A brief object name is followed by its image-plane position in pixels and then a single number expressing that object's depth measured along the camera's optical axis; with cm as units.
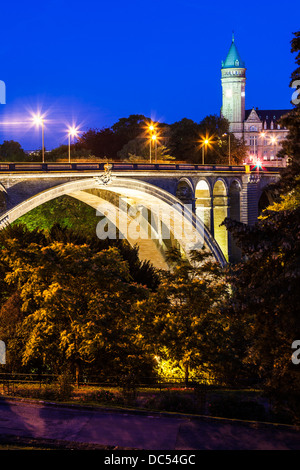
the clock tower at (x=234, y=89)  17512
